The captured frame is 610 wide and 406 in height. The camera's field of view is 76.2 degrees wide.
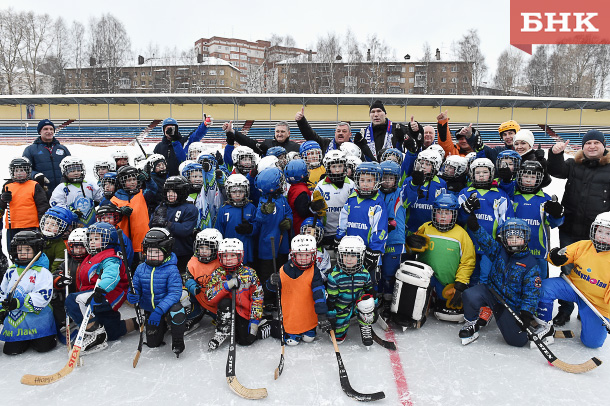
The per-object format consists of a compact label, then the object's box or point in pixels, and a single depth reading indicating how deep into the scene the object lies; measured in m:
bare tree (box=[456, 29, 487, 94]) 41.28
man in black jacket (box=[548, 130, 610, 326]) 4.14
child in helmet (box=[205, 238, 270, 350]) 3.76
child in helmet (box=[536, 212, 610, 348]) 3.59
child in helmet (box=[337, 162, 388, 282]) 4.00
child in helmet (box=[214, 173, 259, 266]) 4.25
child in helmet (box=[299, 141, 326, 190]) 4.97
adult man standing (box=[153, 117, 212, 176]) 5.66
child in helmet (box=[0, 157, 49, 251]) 4.86
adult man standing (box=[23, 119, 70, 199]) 5.69
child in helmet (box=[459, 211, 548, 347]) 3.71
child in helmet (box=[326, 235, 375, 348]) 3.70
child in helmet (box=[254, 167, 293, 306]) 4.16
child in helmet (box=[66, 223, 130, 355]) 3.66
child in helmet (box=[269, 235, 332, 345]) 3.73
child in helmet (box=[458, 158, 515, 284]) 4.23
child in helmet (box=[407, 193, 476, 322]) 4.13
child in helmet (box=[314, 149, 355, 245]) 4.37
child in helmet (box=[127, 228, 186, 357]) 3.58
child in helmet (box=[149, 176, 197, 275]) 4.27
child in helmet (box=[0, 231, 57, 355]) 3.54
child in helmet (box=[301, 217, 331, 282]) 4.13
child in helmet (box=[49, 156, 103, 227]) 4.79
